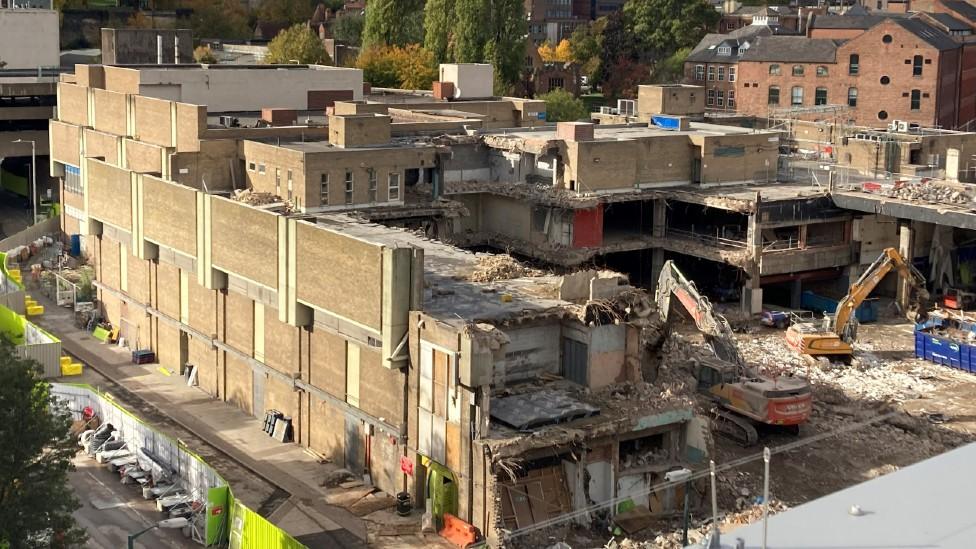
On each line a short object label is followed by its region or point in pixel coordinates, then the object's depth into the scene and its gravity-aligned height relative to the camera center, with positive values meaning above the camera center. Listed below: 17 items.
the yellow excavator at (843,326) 54.59 -9.49
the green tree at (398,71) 103.31 +1.37
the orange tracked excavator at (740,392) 44.50 -9.84
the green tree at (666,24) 133.38 +6.92
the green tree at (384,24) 112.06 +5.34
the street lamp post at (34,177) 79.94 -5.70
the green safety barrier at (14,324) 56.10 -10.30
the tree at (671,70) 125.81 +2.26
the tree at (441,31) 107.31 +4.62
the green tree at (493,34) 104.94 +4.40
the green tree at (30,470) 31.16 -9.22
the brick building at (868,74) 98.50 +1.79
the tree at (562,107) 103.12 -1.14
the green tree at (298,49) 105.88 +2.93
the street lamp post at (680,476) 37.71 -10.66
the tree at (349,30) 138.12 +5.86
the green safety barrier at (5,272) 64.88 -9.26
